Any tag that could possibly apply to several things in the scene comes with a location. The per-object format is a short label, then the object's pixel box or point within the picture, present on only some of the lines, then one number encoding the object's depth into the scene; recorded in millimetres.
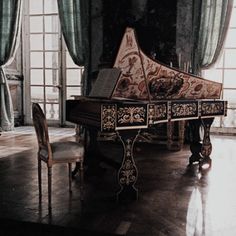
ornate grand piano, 2846
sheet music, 3086
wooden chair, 2865
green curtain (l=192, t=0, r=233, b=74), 5746
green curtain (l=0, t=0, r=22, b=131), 6926
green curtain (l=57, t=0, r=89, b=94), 6340
